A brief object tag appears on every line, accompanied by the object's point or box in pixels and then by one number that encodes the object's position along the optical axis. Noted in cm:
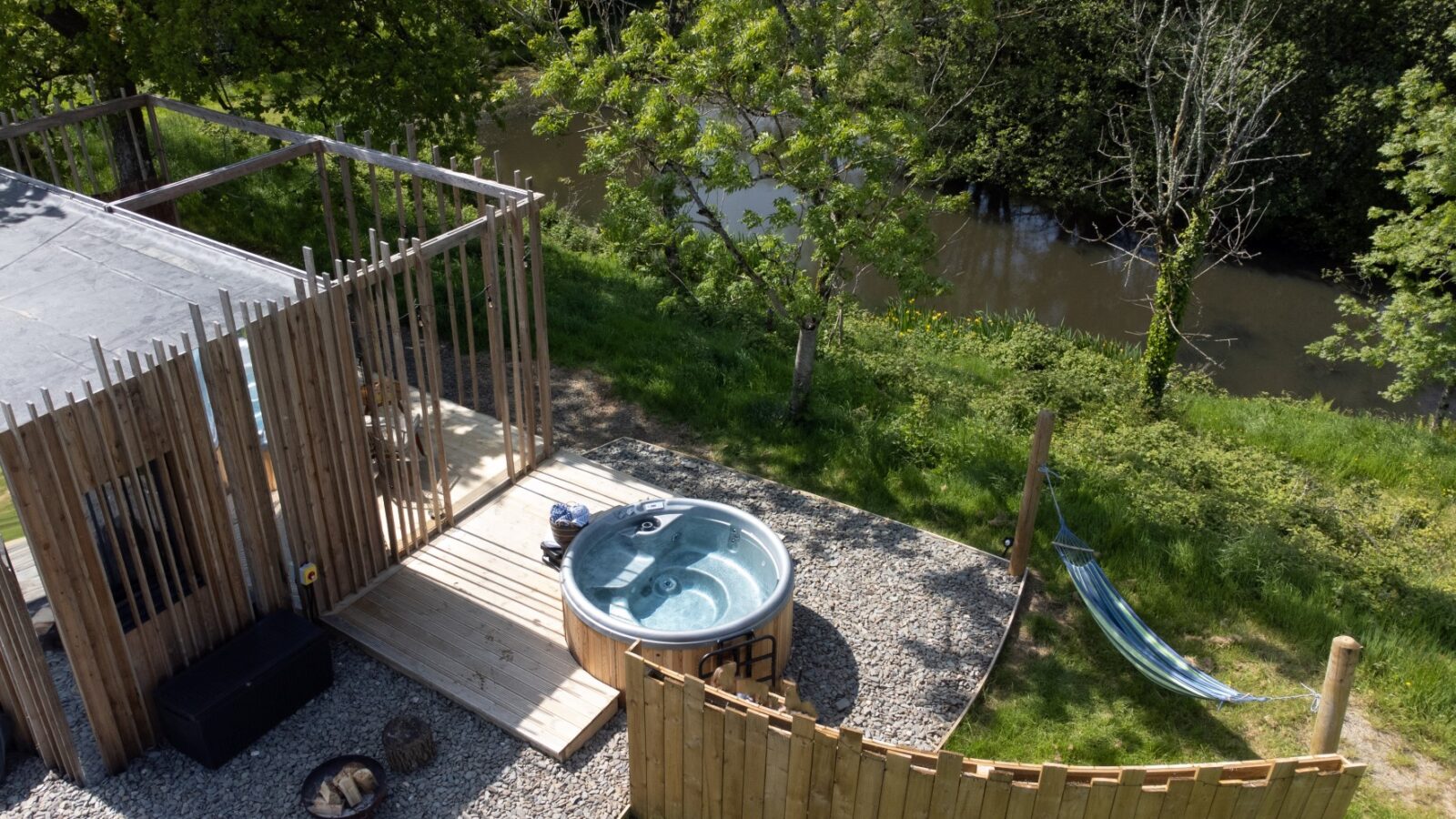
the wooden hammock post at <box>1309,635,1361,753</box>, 520
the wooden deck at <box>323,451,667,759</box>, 659
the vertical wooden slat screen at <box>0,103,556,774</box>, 550
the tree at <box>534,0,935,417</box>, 890
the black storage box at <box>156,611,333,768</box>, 601
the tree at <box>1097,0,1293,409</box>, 1188
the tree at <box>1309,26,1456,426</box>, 1135
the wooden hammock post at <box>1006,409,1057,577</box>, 773
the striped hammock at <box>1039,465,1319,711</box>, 660
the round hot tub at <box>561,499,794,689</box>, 662
